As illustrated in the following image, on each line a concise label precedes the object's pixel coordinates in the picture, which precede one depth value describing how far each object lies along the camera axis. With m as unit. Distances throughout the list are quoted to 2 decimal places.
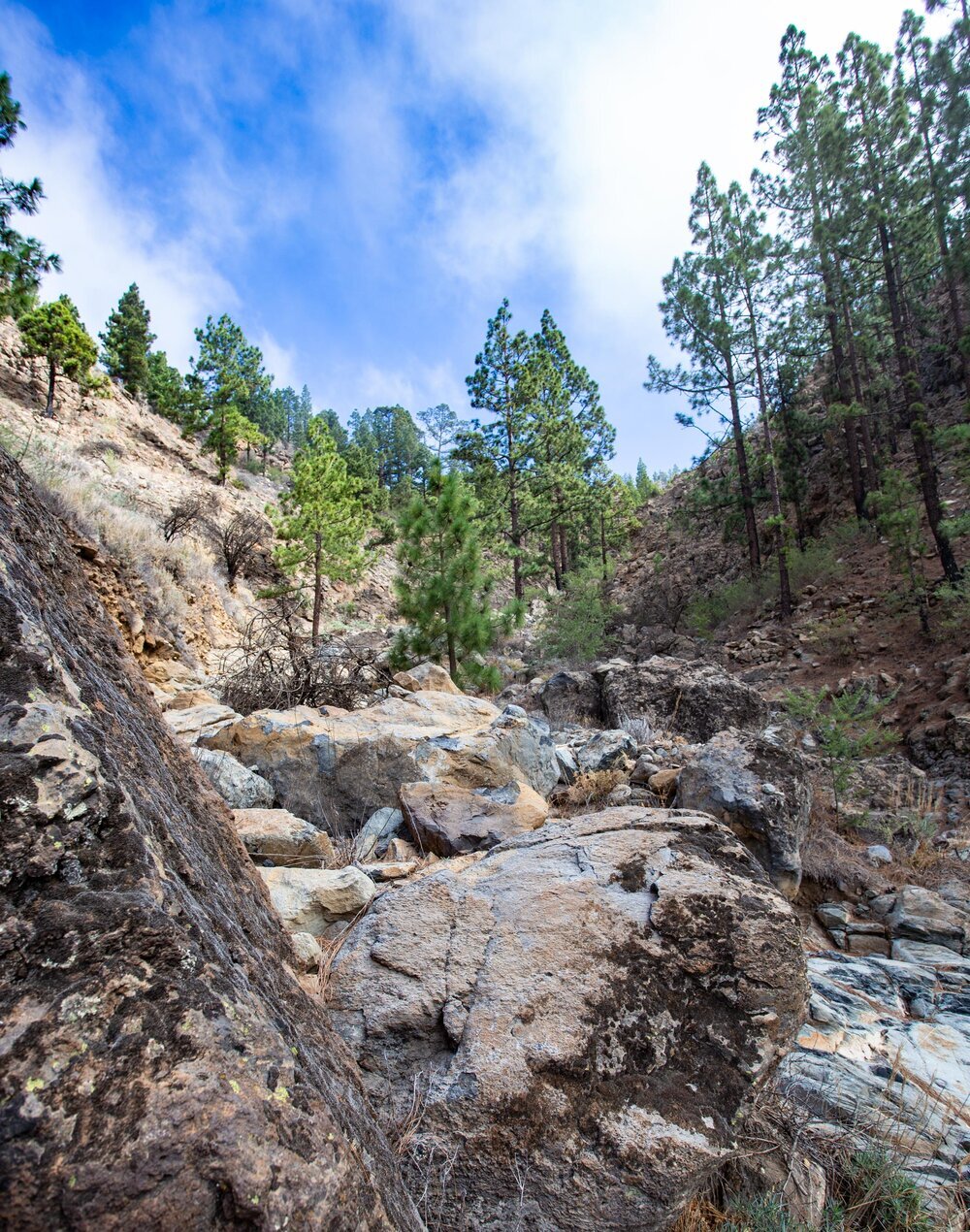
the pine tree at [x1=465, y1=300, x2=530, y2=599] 19.36
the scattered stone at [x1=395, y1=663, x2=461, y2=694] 7.55
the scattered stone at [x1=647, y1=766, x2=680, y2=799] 4.72
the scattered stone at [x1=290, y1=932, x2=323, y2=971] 2.32
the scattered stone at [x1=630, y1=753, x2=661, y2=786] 5.02
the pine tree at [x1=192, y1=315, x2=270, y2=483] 32.84
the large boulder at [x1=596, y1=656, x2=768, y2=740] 7.43
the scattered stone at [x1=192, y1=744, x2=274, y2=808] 4.07
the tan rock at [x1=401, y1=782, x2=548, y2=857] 3.59
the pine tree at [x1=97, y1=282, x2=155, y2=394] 37.59
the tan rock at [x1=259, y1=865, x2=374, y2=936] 2.70
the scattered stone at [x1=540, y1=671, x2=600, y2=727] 8.69
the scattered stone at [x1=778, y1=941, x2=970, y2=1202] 1.90
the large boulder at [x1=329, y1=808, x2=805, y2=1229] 1.52
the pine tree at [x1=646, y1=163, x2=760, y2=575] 16.78
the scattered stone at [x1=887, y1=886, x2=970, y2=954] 3.57
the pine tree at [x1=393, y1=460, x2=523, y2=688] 11.06
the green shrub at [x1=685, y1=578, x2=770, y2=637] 16.84
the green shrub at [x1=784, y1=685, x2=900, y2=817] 5.72
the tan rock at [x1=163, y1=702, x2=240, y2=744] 5.07
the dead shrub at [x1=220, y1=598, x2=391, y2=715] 6.66
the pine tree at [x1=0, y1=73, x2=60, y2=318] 9.74
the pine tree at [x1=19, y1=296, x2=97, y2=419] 24.89
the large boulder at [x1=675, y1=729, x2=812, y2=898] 3.89
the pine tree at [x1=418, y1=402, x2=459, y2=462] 49.50
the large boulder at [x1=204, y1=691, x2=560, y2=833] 4.40
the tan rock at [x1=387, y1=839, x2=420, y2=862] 3.56
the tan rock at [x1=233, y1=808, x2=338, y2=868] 3.34
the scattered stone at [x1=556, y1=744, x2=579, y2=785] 5.23
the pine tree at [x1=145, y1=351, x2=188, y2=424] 36.31
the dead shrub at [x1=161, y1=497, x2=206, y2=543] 17.84
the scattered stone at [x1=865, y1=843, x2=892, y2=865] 4.70
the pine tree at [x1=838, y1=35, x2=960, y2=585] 11.68
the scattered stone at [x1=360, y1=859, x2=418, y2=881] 3.22
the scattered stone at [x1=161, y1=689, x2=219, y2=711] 6.04
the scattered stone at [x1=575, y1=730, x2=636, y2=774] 5.28
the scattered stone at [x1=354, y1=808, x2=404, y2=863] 3.61
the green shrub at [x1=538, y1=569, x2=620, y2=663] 14.30
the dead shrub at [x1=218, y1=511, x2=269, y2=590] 19.83
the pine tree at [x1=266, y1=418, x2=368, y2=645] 18.31
